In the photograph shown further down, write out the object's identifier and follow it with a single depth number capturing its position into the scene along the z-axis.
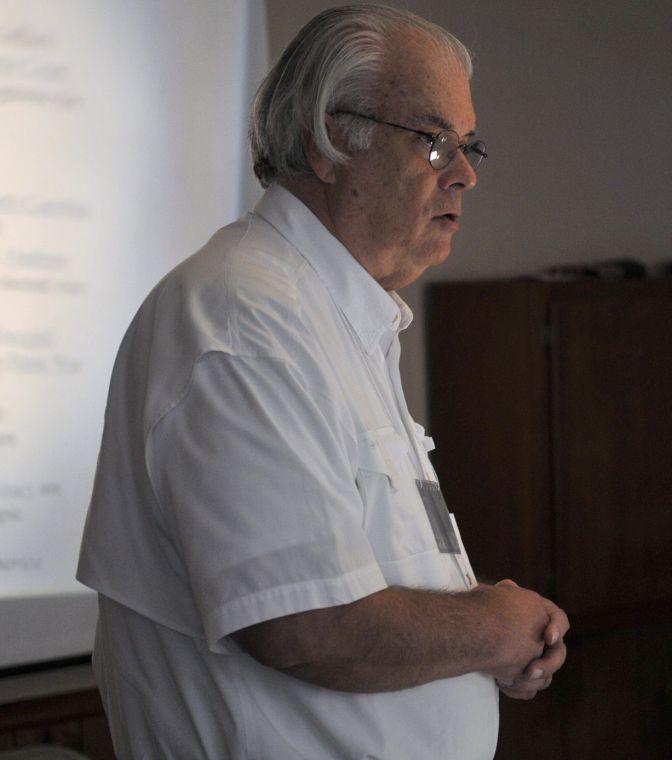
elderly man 2.39
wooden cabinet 4.16
